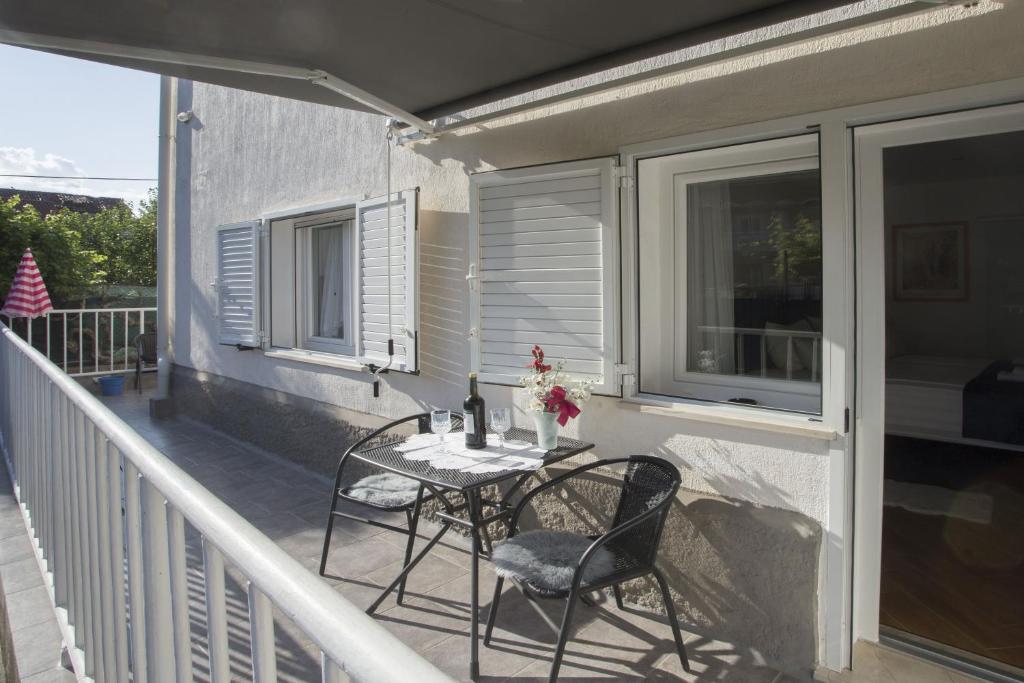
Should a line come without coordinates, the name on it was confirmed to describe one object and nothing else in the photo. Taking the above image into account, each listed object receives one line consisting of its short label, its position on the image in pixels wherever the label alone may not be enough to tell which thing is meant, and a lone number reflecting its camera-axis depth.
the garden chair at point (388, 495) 3.29
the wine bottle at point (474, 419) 3.18
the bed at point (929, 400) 5.44
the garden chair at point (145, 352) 9.43
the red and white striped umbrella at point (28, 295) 8.60
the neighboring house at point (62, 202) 18.46
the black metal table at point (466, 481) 2.66
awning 2.38
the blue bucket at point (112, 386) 9.05
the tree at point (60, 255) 9.52
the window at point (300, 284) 5.16
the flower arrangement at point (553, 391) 3.02
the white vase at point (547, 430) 3.10
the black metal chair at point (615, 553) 2.42
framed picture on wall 6.86
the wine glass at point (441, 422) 3.28
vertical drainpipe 7.55
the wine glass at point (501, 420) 3.23
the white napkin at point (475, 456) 2.88
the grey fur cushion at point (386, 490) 3.35
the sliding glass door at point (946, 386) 2.61
